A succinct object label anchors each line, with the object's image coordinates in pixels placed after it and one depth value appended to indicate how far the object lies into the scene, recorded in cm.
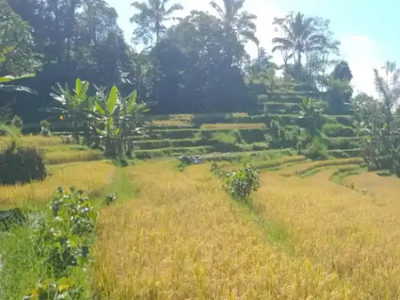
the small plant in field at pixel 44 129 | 2172
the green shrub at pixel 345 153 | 2924
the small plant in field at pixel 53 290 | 319
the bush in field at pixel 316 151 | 2780
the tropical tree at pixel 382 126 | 2741
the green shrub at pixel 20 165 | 1093
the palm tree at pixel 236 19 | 3716
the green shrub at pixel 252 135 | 2886
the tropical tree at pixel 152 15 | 3788
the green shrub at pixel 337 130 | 3284
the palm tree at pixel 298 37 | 4284
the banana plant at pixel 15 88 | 1186
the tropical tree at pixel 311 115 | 3189
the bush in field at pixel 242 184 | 1046
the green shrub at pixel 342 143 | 3058
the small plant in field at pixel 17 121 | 2172
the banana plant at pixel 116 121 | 1878
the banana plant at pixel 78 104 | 1966
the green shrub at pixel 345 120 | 3572
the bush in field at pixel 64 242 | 335
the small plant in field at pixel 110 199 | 888
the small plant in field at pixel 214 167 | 1762
